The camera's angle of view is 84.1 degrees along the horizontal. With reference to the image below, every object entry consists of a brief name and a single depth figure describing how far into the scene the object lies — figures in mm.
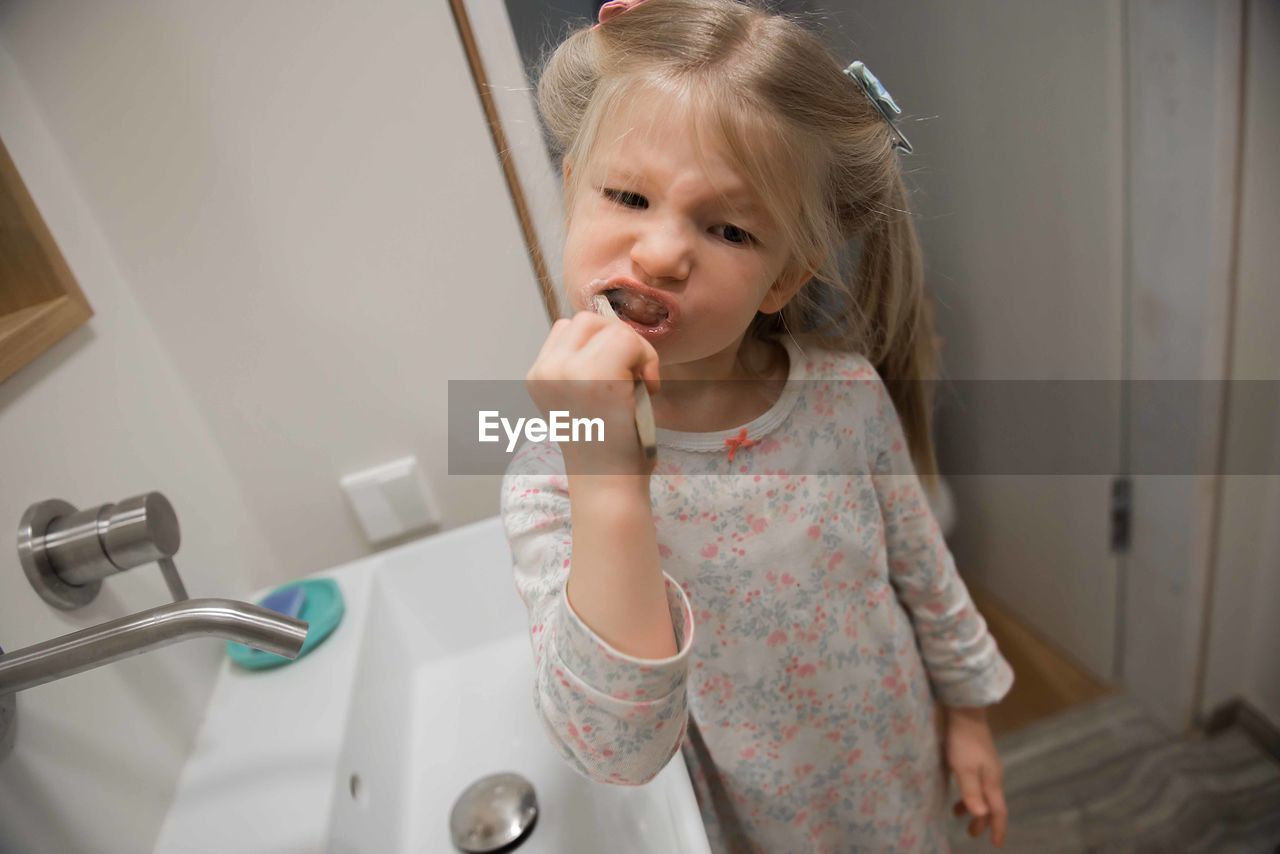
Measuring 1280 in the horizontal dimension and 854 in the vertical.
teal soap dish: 637
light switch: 784
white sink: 506
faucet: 364
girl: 393
